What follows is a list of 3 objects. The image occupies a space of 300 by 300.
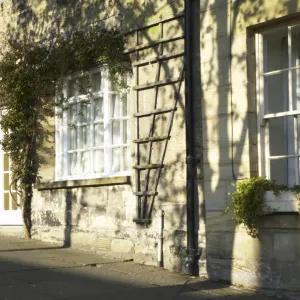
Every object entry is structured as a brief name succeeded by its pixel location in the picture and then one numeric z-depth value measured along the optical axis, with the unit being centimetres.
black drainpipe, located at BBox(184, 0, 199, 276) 846
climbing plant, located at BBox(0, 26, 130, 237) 1105
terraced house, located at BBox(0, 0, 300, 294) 787
